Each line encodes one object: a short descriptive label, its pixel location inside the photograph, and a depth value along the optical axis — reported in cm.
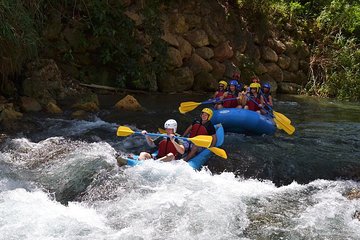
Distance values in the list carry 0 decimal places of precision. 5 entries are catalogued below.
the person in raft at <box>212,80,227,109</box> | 812
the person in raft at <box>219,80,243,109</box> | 801
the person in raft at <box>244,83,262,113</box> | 791
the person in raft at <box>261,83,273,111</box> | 805
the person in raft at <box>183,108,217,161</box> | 595
